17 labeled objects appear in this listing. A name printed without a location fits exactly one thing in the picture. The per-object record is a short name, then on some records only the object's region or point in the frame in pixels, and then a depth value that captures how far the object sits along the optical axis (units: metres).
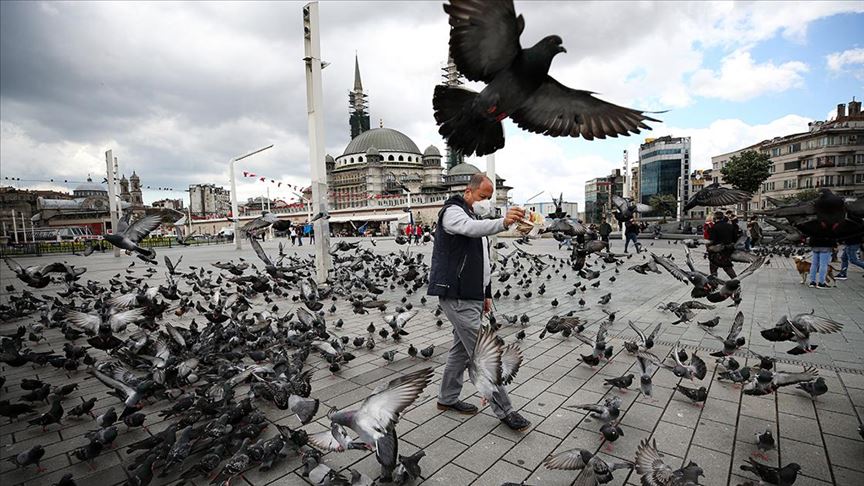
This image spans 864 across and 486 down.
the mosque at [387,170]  99.45
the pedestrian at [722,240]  6.85
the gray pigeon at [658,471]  2.64
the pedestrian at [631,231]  17.68
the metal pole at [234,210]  30.19
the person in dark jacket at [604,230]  14.71
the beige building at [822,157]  60.44
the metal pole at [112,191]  22.97
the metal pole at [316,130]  11.33
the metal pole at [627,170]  35.06
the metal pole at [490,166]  12.78
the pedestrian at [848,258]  11.30
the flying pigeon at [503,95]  2.09
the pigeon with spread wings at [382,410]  2.59
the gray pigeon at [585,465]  2.82
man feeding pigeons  3.67
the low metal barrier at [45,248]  28.88
